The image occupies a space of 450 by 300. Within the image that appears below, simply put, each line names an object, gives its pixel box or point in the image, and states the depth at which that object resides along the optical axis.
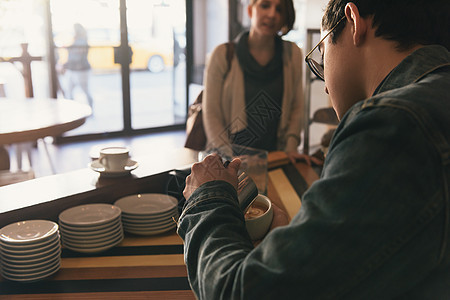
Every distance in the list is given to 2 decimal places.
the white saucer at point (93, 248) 1.18
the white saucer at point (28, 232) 1.06
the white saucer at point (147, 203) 1.38
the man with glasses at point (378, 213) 0.52
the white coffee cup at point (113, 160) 1.48
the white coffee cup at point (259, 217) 0.98
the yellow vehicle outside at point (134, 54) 5.83
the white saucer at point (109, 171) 1.47
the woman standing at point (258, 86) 2.41
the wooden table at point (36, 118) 2.68
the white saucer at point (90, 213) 1.26
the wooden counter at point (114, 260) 1.02
